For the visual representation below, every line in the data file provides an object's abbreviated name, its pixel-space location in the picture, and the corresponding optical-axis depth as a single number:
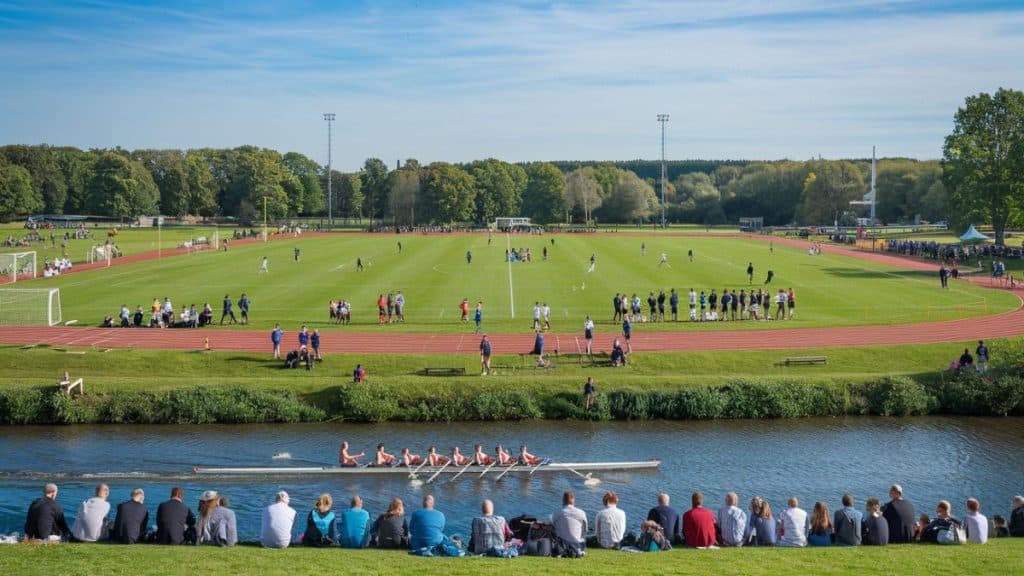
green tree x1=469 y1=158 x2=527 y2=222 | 164.25
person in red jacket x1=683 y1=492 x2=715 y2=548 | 17.47
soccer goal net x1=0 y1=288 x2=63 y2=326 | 46.16
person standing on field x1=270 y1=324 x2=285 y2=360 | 38.31
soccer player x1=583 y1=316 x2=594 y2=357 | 39.06
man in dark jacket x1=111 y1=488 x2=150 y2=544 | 17.27
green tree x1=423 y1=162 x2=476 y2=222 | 156.25
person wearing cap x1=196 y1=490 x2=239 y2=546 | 17.33
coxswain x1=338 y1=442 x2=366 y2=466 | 26.81
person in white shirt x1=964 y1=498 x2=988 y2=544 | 17.22
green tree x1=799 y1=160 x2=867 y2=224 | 157.50
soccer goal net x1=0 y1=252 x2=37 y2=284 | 63.88
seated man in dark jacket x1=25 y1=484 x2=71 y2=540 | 17.30
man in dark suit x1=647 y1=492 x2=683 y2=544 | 17.73
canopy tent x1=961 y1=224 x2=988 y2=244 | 79.35
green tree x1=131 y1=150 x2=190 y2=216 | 159.88
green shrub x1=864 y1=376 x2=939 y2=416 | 34.03
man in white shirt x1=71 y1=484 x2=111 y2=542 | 17.39
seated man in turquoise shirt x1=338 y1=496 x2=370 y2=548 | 17.62
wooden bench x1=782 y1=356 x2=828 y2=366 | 38.44
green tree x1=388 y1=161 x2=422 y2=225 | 163.25
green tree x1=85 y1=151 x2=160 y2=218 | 151.62
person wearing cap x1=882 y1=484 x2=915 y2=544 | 17.73
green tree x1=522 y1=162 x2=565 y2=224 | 167.88
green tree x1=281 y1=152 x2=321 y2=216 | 175.12
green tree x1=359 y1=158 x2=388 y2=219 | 178.75
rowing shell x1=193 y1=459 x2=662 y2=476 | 26.53
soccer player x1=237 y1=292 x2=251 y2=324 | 45.84
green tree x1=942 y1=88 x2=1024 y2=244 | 78.75
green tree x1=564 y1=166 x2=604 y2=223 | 167.88
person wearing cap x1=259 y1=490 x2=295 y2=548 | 17.53
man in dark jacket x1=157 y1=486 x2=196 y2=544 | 17.33
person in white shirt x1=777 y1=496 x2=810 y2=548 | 17.53
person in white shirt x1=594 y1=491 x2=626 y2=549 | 17.58
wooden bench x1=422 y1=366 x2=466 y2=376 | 36.41
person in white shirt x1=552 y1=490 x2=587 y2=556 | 16.84
